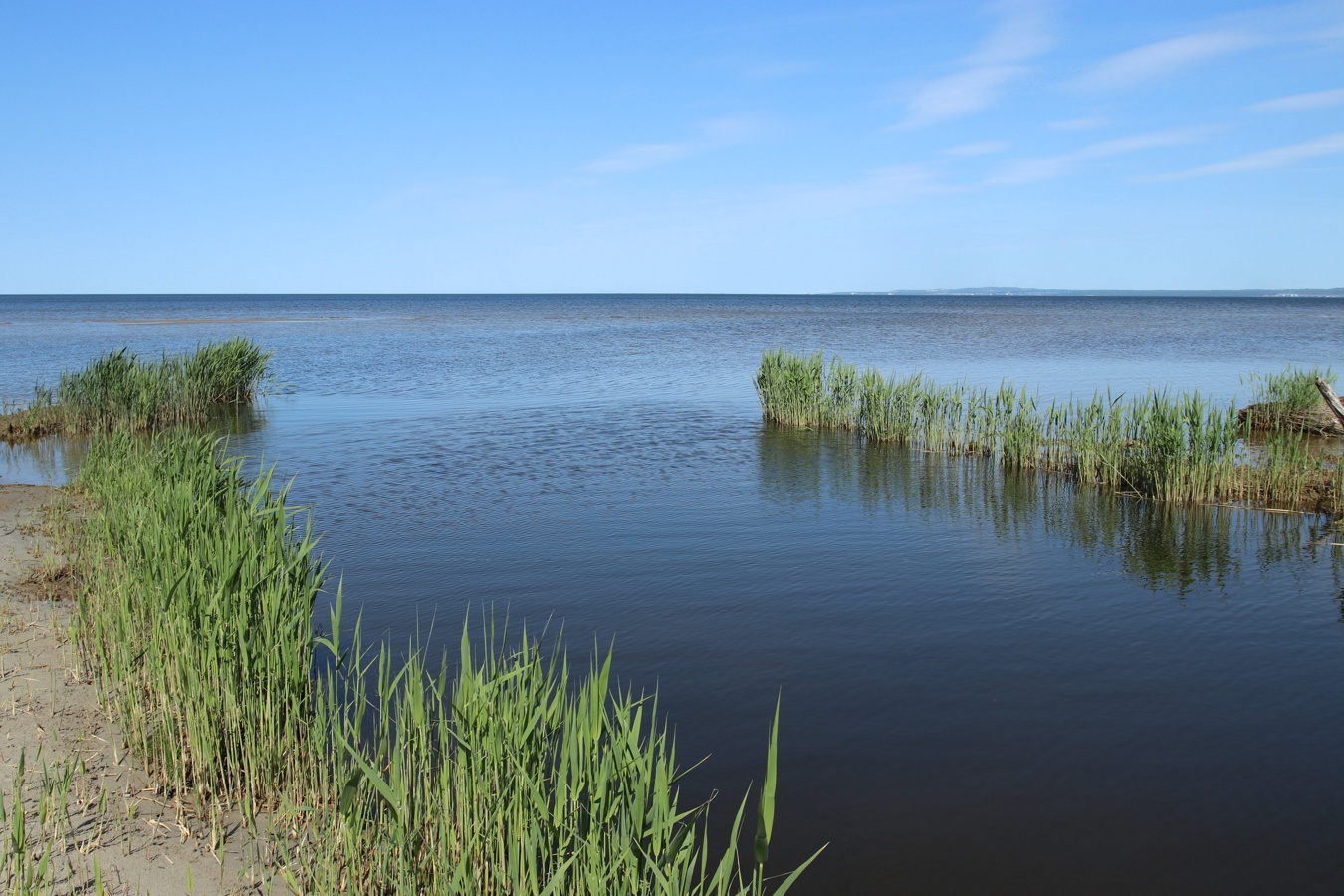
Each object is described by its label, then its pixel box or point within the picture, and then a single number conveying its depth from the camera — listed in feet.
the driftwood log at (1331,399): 38.04
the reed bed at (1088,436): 41.81
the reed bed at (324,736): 12.43
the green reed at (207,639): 16.81
